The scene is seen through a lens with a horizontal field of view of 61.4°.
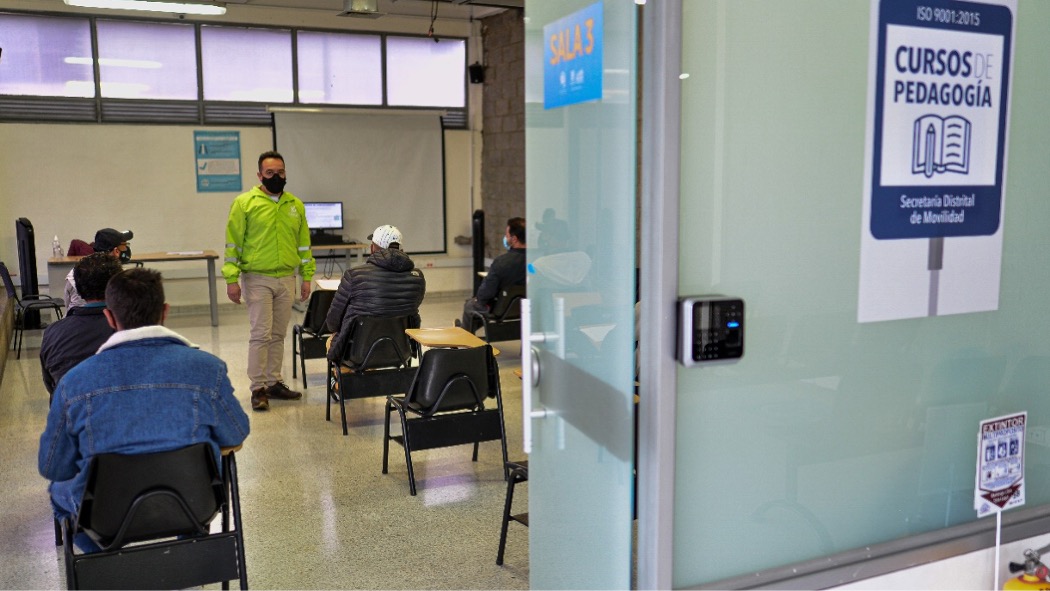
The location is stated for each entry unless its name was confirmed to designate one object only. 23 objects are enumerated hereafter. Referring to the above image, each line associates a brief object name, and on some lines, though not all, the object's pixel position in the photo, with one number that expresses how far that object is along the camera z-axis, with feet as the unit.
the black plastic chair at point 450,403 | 13.20
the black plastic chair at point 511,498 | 10.12
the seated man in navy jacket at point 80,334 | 10.80
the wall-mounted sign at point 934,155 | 6.49
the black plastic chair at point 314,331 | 18.94
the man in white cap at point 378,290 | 15.84
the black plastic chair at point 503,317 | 20.77
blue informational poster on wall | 31.65
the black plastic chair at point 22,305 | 23.81
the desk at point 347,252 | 33.06
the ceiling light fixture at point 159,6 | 23.90
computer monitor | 32.83
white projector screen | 33.22
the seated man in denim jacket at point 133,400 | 7.56
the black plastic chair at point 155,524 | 7.52
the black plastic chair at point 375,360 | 15.84
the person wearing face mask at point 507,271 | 20.63
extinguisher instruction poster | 7.20
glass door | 5.93
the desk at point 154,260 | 26.40
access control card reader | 5.79
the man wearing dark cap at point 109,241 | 17.33
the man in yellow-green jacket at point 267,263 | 17.57
